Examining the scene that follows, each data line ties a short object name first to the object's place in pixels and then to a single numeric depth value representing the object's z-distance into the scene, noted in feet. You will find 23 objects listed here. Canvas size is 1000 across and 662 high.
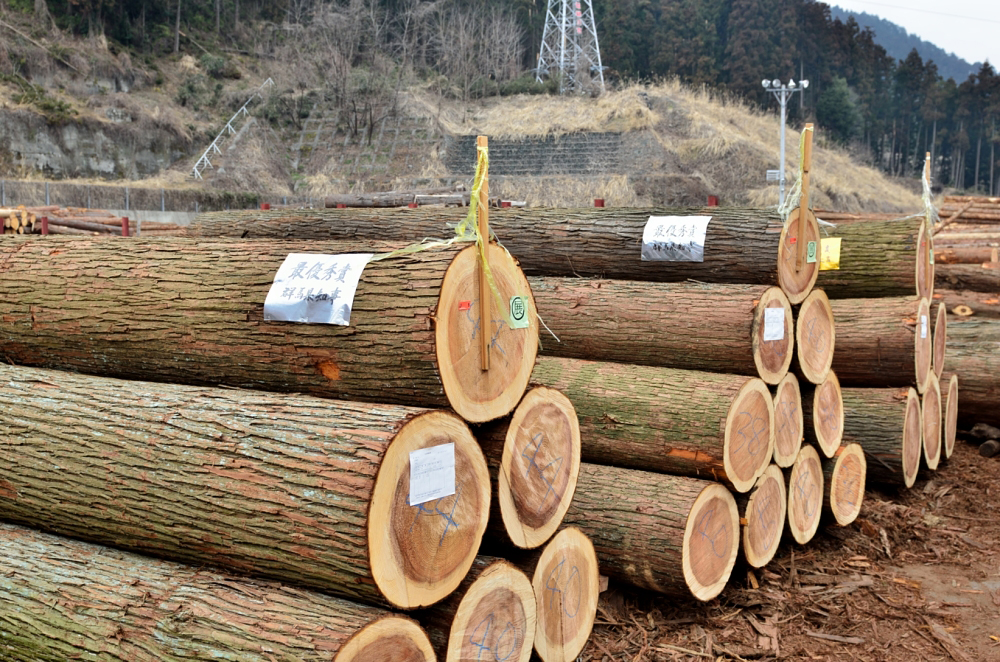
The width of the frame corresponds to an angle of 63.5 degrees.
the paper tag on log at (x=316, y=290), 9.94
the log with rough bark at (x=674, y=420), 14.20
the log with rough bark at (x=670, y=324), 15.05
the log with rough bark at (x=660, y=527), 13.66
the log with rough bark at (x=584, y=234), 16.15
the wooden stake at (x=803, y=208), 16.25
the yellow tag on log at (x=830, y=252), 21.35
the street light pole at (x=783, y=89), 73.96
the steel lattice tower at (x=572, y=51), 139.02
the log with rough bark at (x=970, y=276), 30.07
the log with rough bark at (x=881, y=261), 21.12
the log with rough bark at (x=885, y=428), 20.21
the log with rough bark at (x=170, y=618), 7.95
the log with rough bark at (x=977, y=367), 25.52
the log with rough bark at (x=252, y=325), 9.47
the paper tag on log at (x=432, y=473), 8.58
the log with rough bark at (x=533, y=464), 10.39
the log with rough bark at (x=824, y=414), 17.46
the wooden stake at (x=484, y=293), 9.82
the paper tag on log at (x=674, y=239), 16.62
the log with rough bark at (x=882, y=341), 20.21
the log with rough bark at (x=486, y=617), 9.26
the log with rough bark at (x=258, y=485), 8.21
